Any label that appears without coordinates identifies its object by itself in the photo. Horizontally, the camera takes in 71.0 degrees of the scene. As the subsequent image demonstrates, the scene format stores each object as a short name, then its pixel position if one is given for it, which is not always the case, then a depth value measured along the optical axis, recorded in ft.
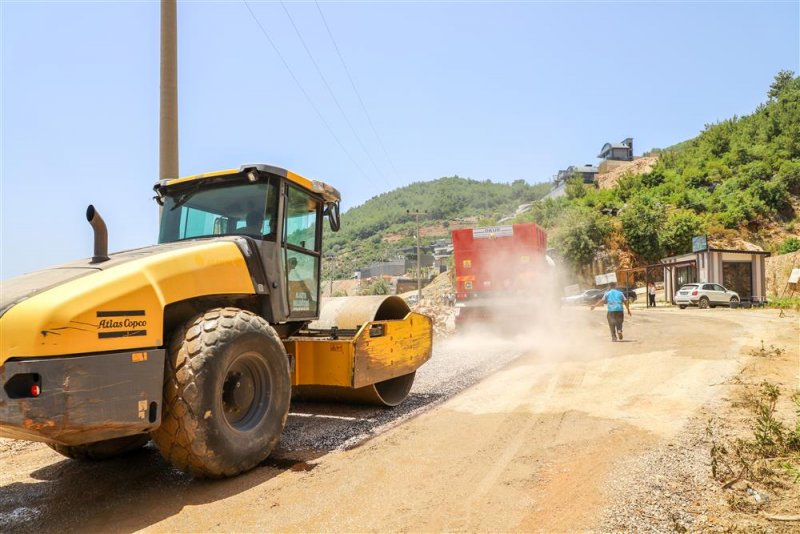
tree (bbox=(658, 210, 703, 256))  153.99
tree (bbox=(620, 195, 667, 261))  158.71
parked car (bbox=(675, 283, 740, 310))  97.81
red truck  52.30
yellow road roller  11.47
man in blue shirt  48.88
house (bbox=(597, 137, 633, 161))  343.05
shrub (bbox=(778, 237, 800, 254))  140.26
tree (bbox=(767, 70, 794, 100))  242.99
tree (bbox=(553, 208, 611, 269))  160.76
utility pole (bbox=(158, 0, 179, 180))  38.60
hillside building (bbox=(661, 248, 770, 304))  106.42
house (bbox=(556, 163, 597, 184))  320.91
